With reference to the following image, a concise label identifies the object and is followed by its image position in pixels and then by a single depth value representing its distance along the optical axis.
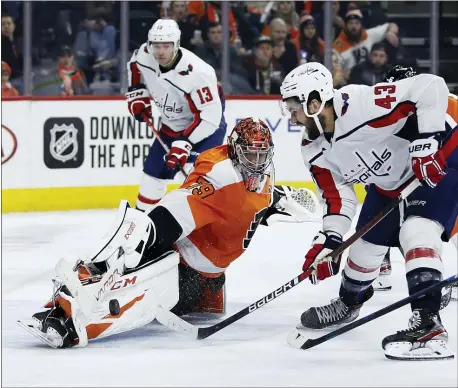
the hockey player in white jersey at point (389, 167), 6.99
